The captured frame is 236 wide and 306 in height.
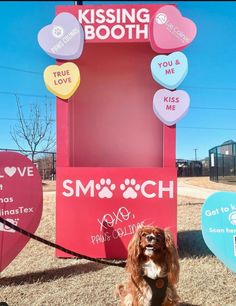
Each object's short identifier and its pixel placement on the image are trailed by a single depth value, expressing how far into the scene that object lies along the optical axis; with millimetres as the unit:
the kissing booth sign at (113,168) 3276
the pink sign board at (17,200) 2879
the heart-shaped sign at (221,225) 2959
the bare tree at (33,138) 13526
